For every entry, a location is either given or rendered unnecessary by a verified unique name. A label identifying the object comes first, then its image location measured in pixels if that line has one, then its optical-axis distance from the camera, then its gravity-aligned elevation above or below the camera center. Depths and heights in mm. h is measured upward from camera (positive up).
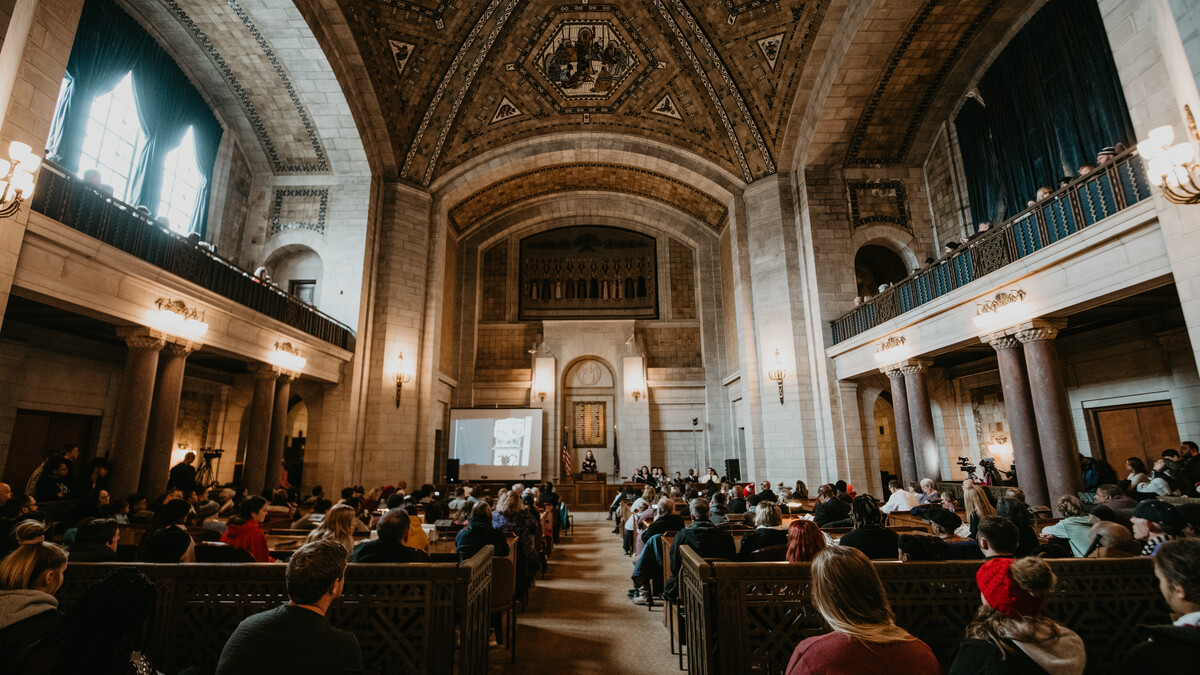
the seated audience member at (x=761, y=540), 3848 -612
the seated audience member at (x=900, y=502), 6945 -659
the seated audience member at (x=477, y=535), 4223 -606
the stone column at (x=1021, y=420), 7133 +346
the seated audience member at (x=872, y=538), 3189 -508
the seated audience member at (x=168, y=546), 2859 -437
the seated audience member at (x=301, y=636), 1639 -531
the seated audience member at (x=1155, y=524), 2945 -424
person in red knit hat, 1546 -534
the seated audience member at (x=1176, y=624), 1523 -515
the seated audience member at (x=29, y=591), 1654 -414
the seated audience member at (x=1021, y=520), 3184 -421
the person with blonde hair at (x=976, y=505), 3818 -395
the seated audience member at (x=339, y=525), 3330 -400
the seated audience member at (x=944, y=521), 4094 -538
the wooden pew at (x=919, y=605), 2529 -720
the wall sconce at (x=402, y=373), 12453 +1887
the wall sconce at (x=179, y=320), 6949 +1811
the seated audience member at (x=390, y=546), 3021 -483
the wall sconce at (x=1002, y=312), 6793 +1696
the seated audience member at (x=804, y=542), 2912 -476
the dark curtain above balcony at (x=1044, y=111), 7891 +5407
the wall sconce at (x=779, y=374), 12047 +1652
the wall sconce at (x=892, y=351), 9250 +1649
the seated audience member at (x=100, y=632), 1486 -462
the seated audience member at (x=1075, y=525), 3578 -516
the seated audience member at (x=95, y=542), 2930 -426
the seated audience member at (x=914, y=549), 2832 -508
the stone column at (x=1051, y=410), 6578 +439
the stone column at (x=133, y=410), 6688 +628
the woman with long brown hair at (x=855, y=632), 1432 -481
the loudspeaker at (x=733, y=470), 14984 -486
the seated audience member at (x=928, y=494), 7031 -585
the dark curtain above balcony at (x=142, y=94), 8234 +6313
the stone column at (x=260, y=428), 9359 +542
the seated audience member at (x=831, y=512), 5469 -612
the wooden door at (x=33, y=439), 7766 +360
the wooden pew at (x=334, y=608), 2547 -681
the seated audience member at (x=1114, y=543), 2859 -502
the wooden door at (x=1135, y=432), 7988 +185
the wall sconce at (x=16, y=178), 3986 +2067
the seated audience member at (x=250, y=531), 3713 -476
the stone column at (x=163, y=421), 7340 +537
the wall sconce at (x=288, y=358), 9367 +1732
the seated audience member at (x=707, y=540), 3693 -592
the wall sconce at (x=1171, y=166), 3932 +1983
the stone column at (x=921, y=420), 9367 +486
